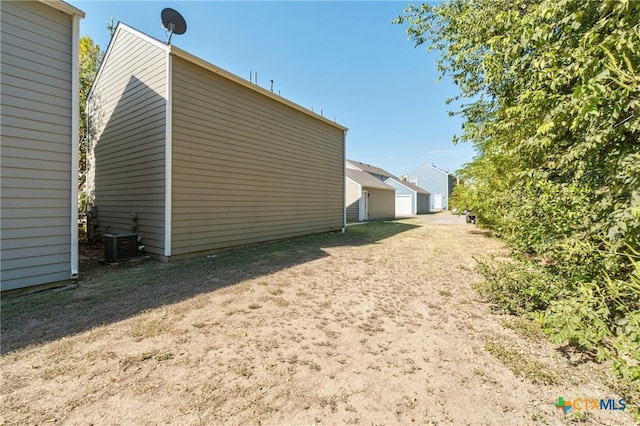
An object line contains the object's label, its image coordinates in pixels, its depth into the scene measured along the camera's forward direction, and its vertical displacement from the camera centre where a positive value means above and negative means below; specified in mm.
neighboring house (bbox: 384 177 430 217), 28203 +1546
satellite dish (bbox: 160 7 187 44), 6078 +4393
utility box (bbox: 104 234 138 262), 5578 -840
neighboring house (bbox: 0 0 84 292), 3762 +959
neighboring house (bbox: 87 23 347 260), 5809 +1467
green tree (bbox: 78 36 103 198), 9633 +5144
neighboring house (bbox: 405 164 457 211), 34344 +3882
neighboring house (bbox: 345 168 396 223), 18078 +944
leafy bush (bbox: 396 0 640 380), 2008 +510
